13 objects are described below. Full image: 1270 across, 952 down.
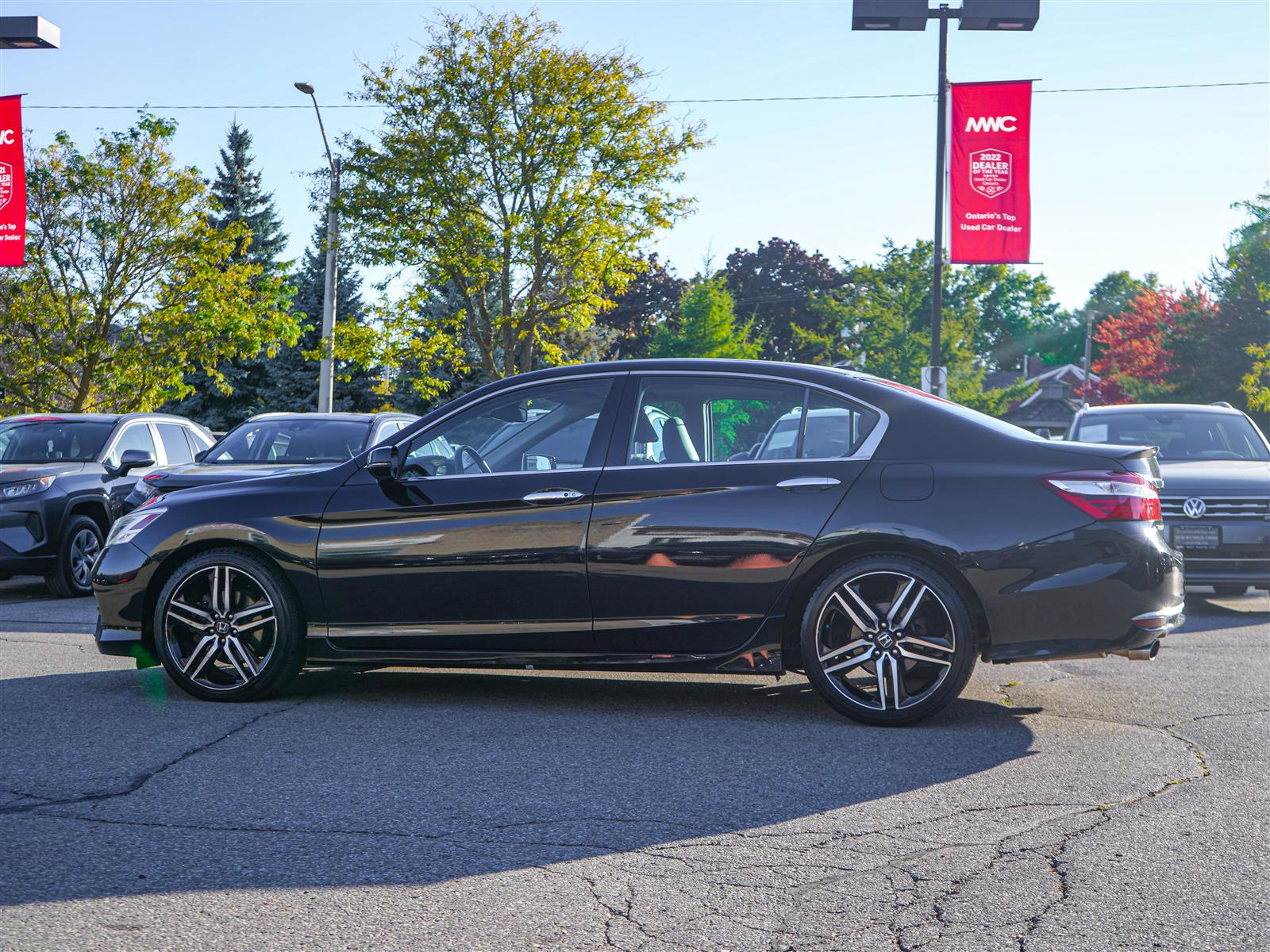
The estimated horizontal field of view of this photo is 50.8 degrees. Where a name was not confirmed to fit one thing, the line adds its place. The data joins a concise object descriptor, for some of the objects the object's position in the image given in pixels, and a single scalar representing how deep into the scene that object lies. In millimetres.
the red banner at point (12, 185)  19484
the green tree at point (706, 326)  47250
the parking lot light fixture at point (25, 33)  19219
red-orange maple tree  57750
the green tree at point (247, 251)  46438
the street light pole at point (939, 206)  19312
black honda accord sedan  5773
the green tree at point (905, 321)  44219
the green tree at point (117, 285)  24266
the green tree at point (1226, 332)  50312
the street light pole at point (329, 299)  26203
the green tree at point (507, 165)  26078
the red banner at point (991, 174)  17922
